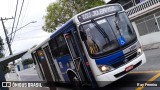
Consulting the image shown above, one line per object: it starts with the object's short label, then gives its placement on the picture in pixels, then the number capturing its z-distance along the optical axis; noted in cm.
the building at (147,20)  1233
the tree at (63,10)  1624
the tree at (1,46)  2158
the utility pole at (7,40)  1617
